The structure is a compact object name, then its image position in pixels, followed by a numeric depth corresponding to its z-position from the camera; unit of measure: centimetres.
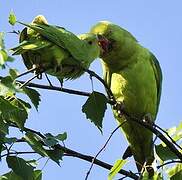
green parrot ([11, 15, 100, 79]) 609
